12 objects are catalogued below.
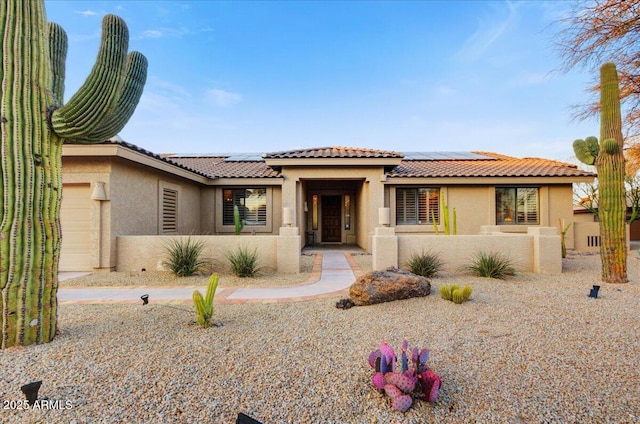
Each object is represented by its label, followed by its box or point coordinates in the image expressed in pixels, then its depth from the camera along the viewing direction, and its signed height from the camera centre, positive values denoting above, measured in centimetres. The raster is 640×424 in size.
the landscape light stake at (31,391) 233 -140
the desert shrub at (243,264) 771 -123
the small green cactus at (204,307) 397 -122
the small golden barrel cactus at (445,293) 534 -141
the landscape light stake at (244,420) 204 -144
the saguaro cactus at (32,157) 319 +75
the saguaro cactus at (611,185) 681 +77
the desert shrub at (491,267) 747 -132
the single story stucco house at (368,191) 1207 +125
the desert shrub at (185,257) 781 -103
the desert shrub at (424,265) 750 -125
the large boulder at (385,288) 522 -131
